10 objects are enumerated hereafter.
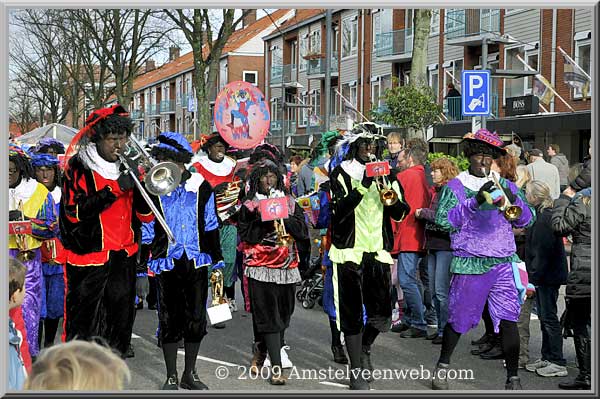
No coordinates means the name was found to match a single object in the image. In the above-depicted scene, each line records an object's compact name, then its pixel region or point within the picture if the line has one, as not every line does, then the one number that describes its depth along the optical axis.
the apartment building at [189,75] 56.03
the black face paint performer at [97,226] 5.83
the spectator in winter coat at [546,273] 6.99
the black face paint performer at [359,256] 6.47
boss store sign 23.11
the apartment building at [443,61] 23.27
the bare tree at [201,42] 25.17
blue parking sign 11.91
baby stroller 10.12
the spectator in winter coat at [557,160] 15.45
